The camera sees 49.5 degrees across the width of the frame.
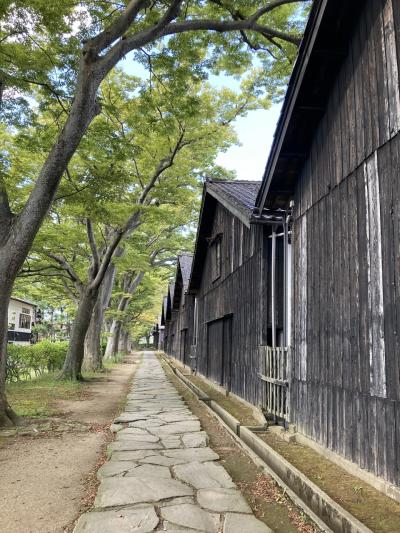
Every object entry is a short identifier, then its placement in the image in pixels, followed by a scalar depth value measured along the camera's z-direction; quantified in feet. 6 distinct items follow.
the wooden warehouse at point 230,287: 32.50
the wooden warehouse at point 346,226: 14.71
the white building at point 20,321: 151.53
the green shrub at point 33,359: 53.72
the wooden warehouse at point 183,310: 82.38
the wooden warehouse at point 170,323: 120.82
